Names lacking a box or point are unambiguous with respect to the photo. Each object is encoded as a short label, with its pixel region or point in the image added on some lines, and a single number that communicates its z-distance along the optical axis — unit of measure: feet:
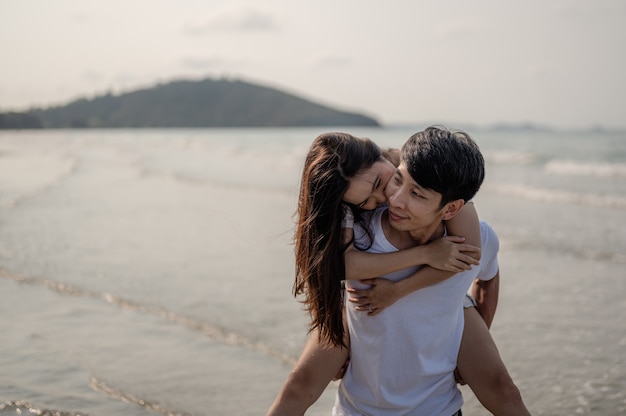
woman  8.78
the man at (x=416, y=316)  8.39
